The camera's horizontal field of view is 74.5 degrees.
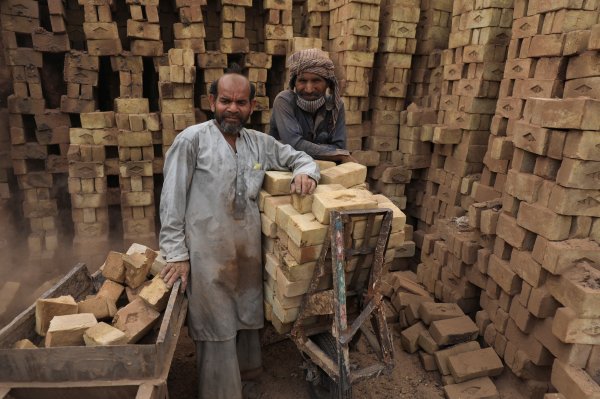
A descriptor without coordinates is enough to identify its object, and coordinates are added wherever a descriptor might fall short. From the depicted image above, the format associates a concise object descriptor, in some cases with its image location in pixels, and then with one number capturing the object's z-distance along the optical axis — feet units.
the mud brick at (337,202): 8.29
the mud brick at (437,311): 14.06
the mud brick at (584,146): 9.64
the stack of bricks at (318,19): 21.54
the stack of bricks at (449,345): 12.20
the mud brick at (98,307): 8.66
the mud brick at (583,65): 11.57
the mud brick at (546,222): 10.44
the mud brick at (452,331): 13.12
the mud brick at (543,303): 10.88
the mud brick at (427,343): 13.28
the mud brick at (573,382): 9.62
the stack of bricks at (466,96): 17.10
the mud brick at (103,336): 7.24
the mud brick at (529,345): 11.32
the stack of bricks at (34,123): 17.16
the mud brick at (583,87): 11.53
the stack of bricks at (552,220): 9.96
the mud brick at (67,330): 7.31
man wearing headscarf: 11.40
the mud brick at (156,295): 8.66
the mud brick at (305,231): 8.28
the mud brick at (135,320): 8.17
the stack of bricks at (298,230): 8.48
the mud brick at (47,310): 7.97
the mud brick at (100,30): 17.15
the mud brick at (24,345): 7.16
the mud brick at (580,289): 9.71
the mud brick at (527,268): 11.09
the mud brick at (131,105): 17.52
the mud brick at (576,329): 9.91
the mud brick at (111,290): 9.61
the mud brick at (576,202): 10.13
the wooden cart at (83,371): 6.73
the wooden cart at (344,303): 8.34
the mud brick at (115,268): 10.12
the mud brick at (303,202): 8.89
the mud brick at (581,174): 9.89
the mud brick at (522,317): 11.62
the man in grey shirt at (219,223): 9.26
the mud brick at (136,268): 10.04
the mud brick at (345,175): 10.19
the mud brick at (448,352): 12.72
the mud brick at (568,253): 10.30
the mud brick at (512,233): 11.67
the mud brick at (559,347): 10.18
